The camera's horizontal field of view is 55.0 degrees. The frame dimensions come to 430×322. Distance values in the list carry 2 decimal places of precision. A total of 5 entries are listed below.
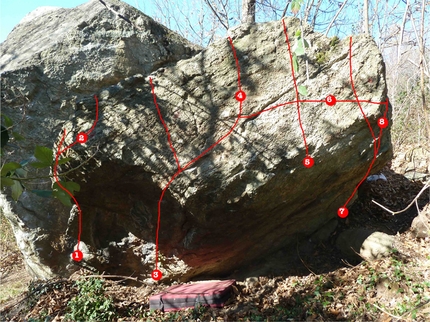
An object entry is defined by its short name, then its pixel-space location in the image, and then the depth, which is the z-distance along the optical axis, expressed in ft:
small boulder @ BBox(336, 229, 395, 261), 14.05
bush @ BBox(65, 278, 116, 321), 13.46
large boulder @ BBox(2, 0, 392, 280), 12.21
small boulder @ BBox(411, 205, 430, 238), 14.75
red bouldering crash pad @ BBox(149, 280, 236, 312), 13.05
